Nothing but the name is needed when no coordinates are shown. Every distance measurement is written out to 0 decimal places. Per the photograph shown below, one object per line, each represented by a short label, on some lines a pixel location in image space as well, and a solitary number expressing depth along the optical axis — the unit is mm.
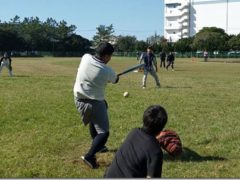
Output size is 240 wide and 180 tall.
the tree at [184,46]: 78479
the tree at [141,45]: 84457
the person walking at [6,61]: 19157
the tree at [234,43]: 67627
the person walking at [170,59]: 29307
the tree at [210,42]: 67892
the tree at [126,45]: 93257
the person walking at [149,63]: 13664
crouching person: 2712
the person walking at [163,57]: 31731
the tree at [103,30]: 107850
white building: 101463
